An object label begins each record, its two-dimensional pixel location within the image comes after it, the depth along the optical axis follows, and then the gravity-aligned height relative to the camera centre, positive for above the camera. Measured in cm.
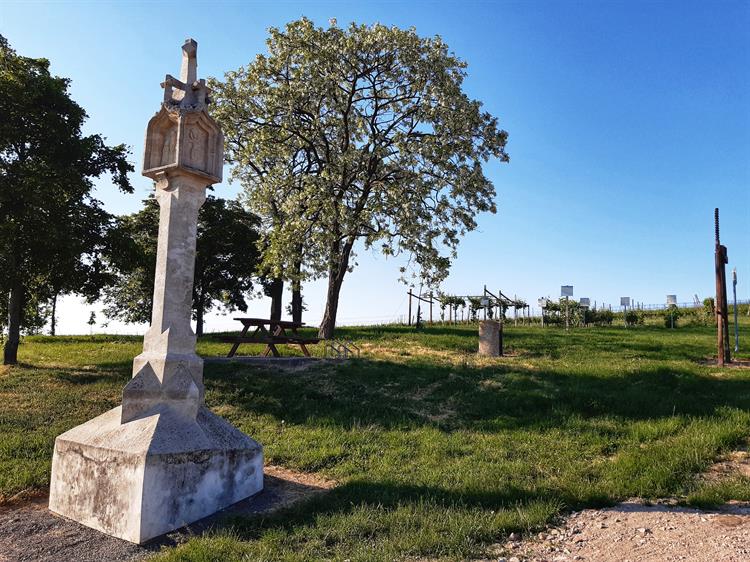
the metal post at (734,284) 1668 +161
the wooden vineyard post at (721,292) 1342 +110
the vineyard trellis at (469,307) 2953 +133
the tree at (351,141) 1928 +704
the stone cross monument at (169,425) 535 -115
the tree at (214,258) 3189 +392
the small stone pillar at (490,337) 1622 -21
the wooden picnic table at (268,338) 1425 -37
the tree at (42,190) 1513 +371
